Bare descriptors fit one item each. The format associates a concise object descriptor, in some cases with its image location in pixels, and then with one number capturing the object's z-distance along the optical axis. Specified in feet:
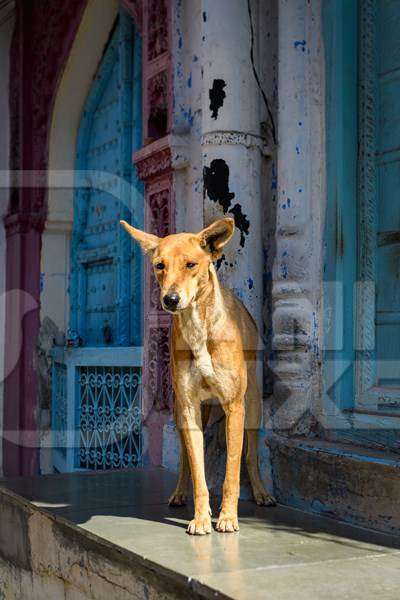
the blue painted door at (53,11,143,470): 18.34
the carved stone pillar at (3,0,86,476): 21.97
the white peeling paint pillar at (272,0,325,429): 11.93
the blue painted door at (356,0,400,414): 11.59
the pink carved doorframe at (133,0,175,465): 15.07
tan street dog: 9.57
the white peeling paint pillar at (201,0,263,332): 12.67
